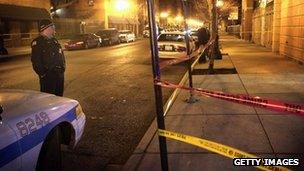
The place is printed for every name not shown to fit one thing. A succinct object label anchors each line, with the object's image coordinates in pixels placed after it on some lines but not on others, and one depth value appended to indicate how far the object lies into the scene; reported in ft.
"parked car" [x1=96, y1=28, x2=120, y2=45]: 90.78
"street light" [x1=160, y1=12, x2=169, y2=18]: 243.53
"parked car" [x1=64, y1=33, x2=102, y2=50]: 75.92
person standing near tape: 42.38
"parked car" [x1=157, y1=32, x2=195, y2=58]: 43.34
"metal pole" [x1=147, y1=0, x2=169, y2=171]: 9.83
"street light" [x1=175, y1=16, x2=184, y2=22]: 262.25
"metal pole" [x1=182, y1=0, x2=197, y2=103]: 19.64
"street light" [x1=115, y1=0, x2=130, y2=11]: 153.56
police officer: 16.10
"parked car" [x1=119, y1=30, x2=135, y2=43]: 101.80
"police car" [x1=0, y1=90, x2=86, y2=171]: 8.02
